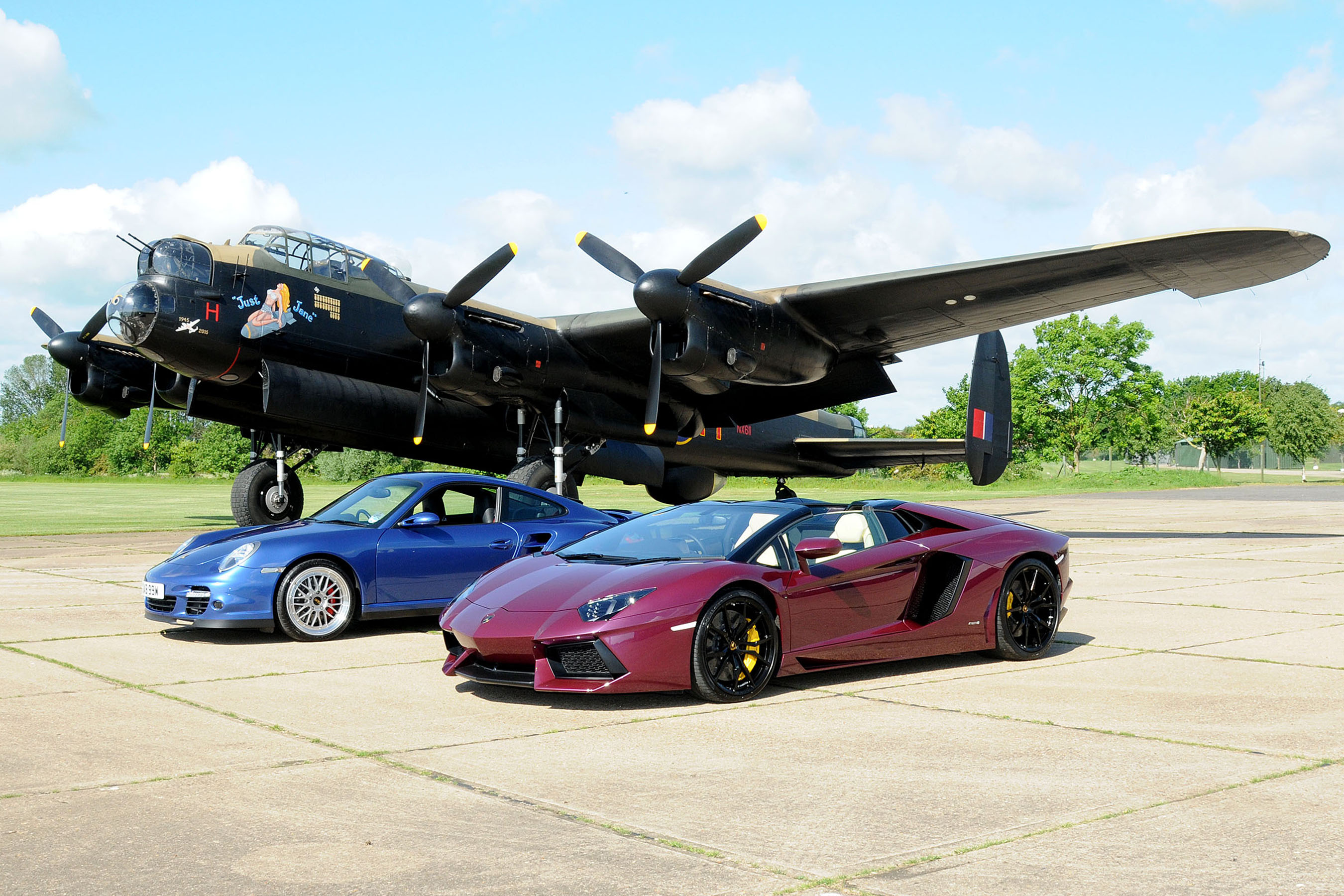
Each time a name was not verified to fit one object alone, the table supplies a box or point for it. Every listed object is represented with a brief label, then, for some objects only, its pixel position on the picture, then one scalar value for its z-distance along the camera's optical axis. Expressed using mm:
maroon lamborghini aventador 6316
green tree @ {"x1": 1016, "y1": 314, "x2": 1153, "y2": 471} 73625
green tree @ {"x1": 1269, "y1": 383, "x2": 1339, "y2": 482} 94875
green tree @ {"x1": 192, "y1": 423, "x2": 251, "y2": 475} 80125
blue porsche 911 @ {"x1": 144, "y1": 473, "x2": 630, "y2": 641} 8922
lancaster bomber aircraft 17547
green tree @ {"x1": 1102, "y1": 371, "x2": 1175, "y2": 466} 73312
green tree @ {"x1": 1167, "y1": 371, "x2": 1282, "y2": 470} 86000
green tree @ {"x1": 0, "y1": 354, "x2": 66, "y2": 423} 139375
